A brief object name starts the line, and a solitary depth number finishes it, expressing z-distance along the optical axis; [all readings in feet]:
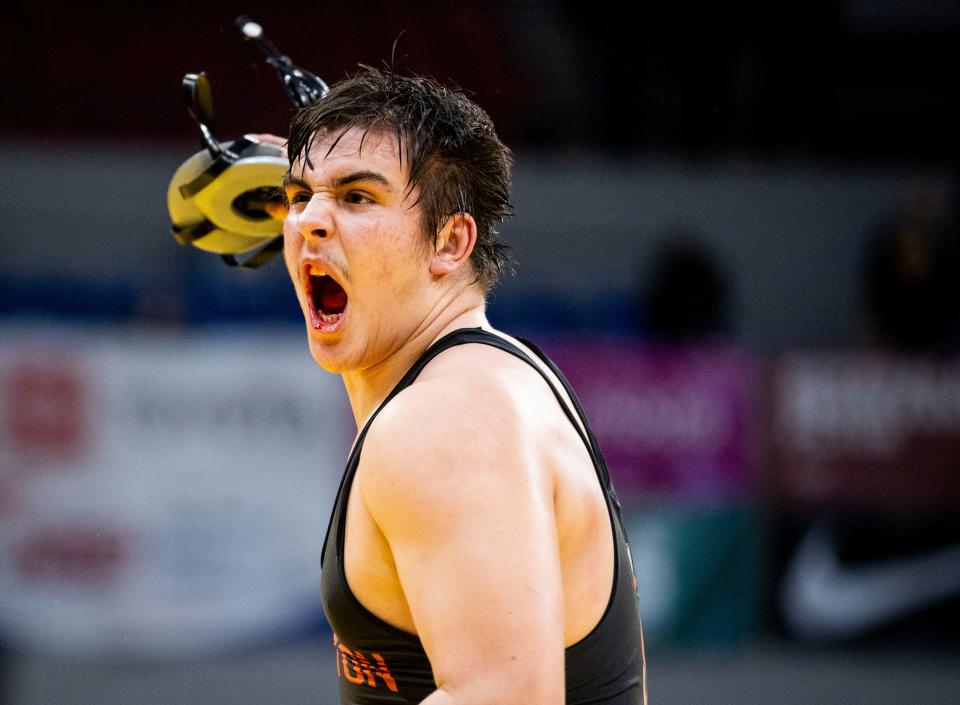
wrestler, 11.60
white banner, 45.96
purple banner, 48.78
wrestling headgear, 19.19
